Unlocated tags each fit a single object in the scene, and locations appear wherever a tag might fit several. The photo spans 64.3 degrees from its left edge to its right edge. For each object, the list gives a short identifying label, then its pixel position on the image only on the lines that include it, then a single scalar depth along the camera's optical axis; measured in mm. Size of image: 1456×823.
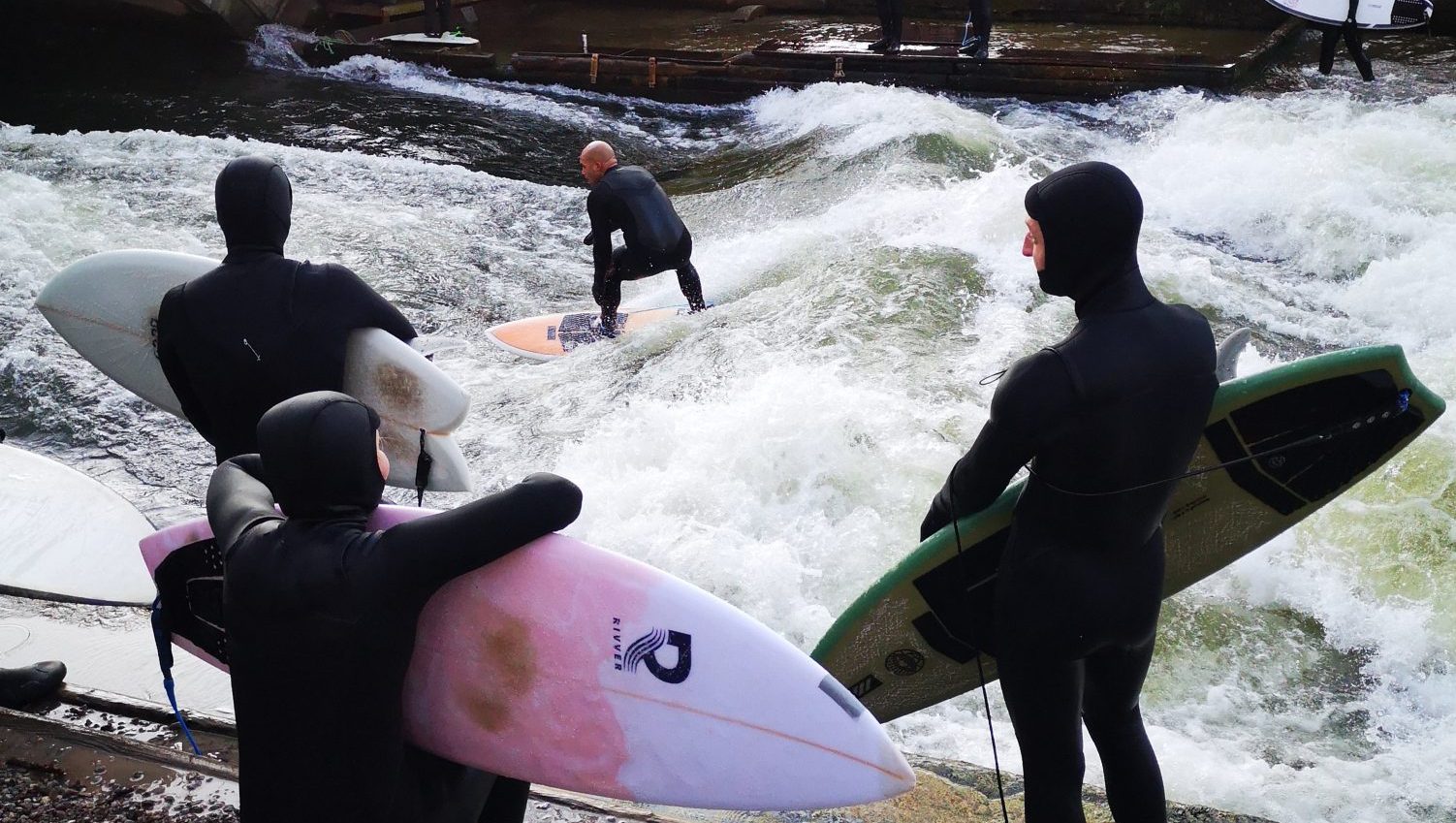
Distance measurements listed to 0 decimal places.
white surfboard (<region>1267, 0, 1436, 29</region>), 9750
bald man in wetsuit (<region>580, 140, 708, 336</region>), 6449
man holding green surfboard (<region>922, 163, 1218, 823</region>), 1947
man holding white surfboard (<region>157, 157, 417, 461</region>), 2684
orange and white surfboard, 6766
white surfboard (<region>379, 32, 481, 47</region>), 14703
